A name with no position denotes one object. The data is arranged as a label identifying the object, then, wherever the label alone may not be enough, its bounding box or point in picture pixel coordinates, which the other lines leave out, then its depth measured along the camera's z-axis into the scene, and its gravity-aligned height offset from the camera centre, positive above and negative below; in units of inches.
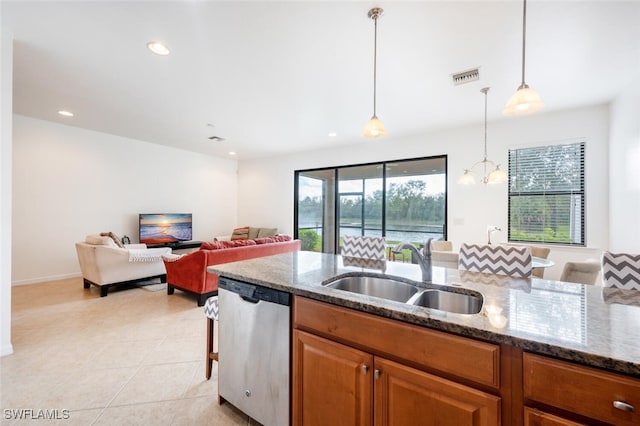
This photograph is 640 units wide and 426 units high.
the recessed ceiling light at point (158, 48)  94.3 +59.9
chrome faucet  61.2 -10.7
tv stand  221.4 -30.0
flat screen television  217.8 -15.1
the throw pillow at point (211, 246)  143.5 -19.6
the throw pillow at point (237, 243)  153.5 -19.7
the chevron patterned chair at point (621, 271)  58.4 -13.0
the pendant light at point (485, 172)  125.3 +25.2
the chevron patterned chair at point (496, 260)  67.7 -12.8
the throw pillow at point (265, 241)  173.2 -20.0
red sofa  140.9 -29.3
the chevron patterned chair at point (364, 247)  95.8 -13.6
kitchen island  29.8 -15.9
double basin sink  53.4 -18.5
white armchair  149.6 -30.9
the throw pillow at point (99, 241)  152.8 -18.2
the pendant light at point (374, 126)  78.2 +26.7
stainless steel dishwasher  56.9 -32.5
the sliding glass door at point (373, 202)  198.1 +8.0
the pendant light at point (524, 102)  61.1 +26.1
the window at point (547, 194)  150.9 +11.4
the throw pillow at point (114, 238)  167.4 -18.5
